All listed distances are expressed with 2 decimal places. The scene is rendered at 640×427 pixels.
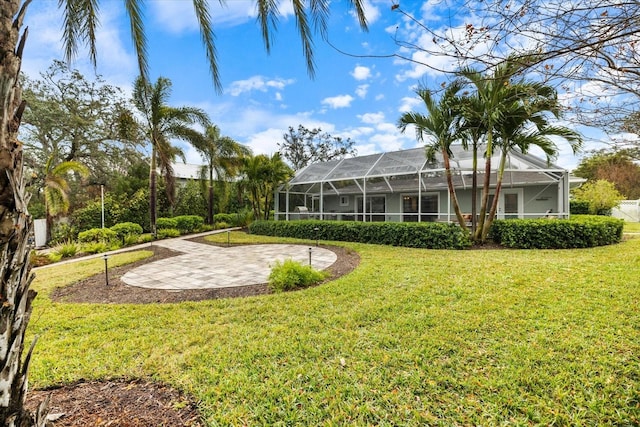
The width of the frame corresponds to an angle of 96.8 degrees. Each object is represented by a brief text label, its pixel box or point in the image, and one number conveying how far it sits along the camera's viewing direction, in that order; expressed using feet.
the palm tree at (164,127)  40.19
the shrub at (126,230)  41.73
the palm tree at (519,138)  26.14
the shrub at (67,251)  33.86
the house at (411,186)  38.42
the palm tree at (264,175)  50.31
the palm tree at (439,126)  30.01
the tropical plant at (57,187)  38.70
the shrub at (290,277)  17.80
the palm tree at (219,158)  54.95
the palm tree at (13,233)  3.92
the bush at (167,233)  47.17
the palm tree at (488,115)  24.75
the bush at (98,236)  38.68
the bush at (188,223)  51.96
